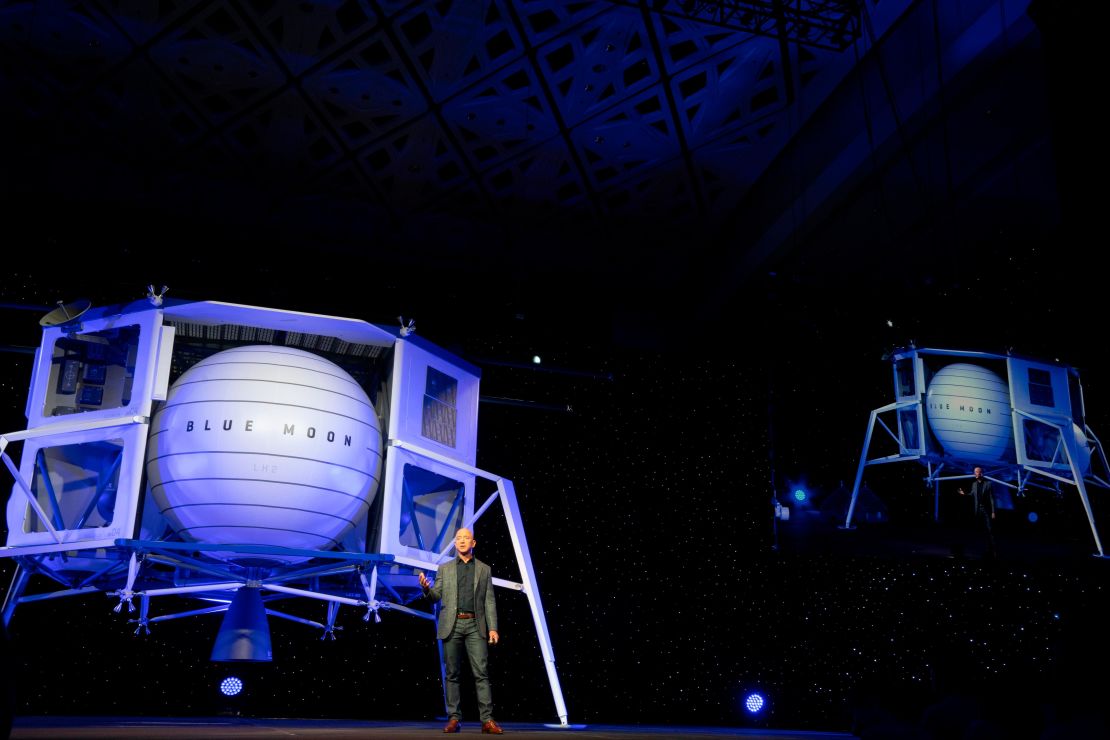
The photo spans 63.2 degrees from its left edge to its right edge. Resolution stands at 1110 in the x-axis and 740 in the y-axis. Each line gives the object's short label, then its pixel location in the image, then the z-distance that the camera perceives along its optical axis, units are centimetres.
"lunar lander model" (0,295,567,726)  638
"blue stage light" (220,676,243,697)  1097
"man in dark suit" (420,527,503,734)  745
